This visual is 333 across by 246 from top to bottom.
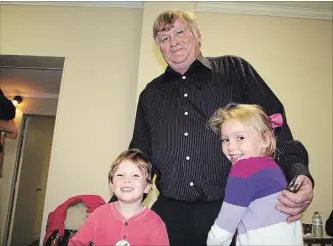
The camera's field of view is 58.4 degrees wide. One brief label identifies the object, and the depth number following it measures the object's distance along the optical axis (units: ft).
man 3.42
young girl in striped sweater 2.87
